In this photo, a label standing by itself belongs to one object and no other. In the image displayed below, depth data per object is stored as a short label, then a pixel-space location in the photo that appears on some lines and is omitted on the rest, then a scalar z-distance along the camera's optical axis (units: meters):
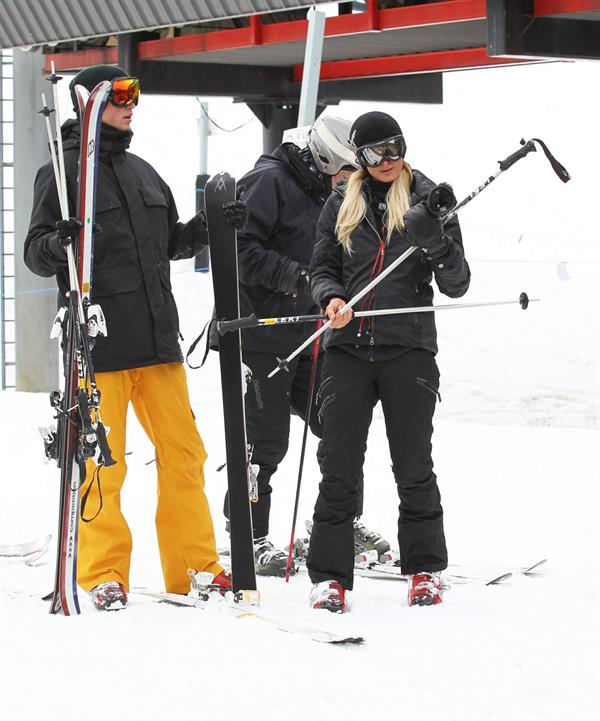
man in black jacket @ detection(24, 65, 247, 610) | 8.11
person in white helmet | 9.09
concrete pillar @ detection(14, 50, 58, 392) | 23.00
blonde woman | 7.98
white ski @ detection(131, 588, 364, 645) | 7.07
